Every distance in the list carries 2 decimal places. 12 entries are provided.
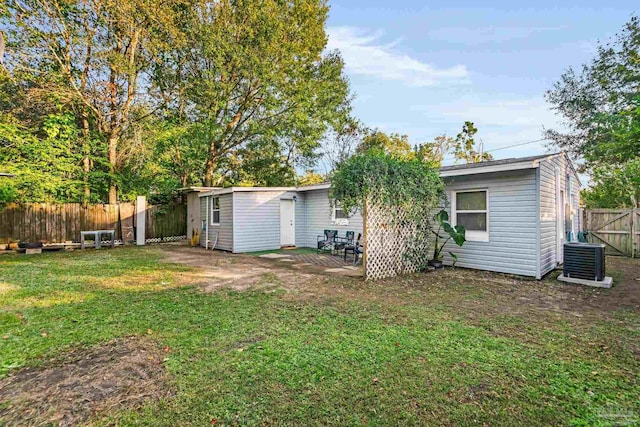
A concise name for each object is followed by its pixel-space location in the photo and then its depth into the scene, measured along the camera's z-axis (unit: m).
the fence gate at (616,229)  10.16
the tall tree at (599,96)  14.17
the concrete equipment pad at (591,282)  6.04
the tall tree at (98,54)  11.70
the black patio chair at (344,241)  10.18
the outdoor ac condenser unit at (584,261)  6.22
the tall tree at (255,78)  15.30
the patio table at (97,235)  12.08
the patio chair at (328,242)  11.27
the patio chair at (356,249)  8.85
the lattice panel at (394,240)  6.75
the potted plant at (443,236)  7.40
